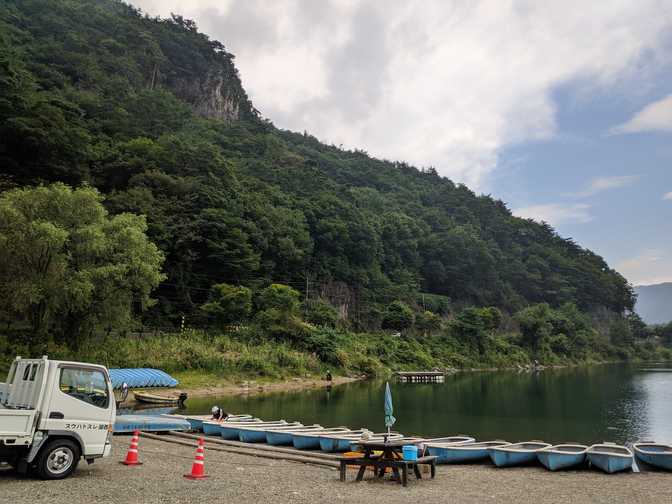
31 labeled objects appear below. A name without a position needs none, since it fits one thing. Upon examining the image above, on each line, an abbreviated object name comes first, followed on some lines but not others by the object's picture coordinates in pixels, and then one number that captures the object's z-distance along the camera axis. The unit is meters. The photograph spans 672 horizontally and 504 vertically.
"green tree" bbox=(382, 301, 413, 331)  79.46
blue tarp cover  31.66
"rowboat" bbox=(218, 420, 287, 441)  19.28
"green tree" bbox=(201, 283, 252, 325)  50.37
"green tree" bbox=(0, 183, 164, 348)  29.47
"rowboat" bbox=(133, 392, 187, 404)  31.22
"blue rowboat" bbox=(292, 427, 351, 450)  17.34
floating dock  60.00
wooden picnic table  11.97
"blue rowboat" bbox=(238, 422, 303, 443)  18.70
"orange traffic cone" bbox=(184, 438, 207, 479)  11.32
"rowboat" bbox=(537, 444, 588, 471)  14.91
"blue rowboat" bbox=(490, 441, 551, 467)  15.27
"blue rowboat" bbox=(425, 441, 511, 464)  15.83
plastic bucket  12.26
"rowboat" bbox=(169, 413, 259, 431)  20.80
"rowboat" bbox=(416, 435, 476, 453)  17.38
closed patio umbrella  14.57
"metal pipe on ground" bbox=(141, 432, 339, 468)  14.32
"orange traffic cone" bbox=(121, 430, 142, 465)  12.61
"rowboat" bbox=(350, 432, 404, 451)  14.80
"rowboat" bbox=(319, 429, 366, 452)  16.70
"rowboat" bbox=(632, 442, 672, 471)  15.27
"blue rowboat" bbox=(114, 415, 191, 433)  18.24
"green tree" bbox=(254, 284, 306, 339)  53.78
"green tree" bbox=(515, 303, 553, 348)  88.75
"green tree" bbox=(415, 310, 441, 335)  82.69
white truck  9.59
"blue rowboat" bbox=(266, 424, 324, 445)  17.90
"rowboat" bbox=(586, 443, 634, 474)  14.52
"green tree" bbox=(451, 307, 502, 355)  82.62
